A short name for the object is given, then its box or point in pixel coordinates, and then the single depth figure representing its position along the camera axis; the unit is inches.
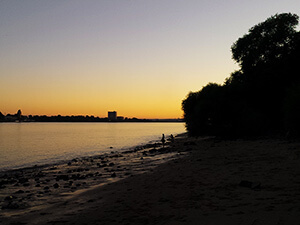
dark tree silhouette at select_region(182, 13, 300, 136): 1688.0
